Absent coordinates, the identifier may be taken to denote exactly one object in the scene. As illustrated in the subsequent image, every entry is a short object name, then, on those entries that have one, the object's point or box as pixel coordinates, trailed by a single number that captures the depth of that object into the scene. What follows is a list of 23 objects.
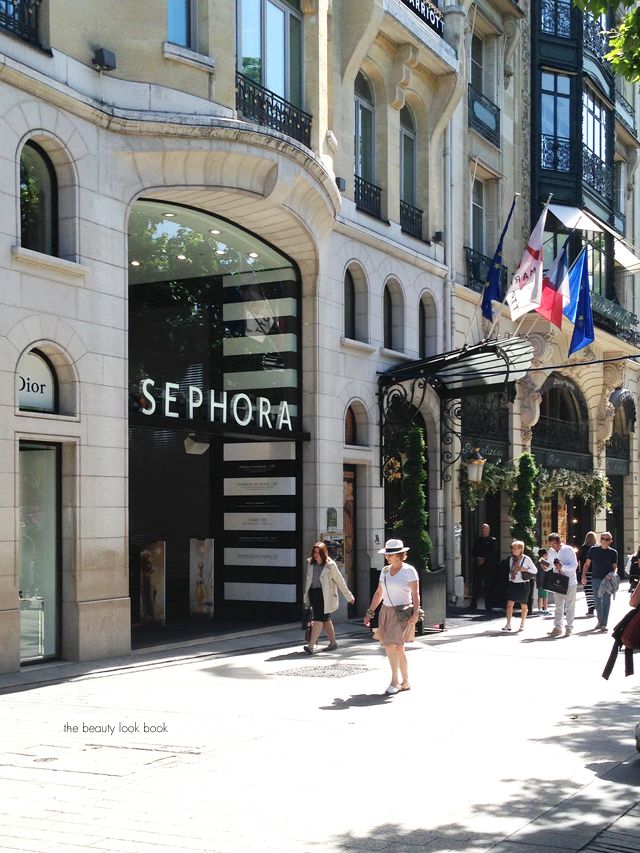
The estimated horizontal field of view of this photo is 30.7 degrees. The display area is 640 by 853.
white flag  24.33
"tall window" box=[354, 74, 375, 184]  23.52
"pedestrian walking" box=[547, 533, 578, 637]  19.67
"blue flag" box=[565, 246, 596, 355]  26.58
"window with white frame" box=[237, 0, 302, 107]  18.84
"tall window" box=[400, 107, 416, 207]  25.38
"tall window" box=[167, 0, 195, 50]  17.00
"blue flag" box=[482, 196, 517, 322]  25.14
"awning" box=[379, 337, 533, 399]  22.92
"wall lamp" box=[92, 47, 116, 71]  15.56
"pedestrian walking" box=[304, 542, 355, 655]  16.41
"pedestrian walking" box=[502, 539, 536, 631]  20.47
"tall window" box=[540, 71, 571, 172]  31.72
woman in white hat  12.79
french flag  25.02
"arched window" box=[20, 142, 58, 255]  14.98
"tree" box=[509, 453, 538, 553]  25.66
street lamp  24.91
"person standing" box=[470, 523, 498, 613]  24.12
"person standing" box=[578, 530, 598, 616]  22.96
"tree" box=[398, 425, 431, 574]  20.50
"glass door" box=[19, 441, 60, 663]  14.64
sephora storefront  19.28
